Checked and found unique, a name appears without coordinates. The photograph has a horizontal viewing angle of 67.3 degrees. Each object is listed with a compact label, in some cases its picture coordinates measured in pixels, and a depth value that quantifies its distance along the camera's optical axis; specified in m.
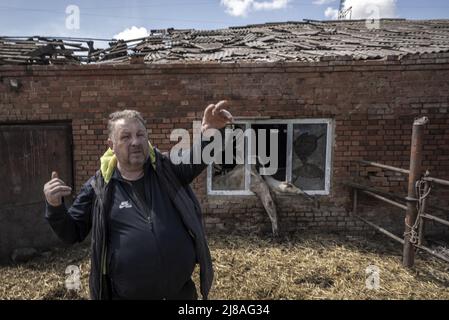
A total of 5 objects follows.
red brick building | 4.96
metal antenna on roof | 11.56
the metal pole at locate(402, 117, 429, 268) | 4.00
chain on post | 4.02
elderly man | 2.04
